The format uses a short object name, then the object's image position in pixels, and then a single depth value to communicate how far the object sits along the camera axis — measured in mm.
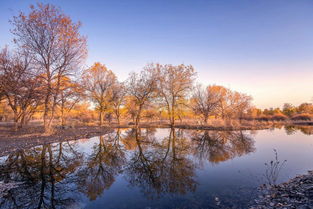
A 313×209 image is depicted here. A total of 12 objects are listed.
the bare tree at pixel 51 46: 15930
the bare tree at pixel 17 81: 15266
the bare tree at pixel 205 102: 38781
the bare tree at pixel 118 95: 34688
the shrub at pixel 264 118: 46891
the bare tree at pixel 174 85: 30438
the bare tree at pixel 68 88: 18320
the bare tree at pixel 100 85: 32188
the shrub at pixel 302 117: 41078
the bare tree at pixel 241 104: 42469
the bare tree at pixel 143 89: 30375
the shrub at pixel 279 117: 46434
